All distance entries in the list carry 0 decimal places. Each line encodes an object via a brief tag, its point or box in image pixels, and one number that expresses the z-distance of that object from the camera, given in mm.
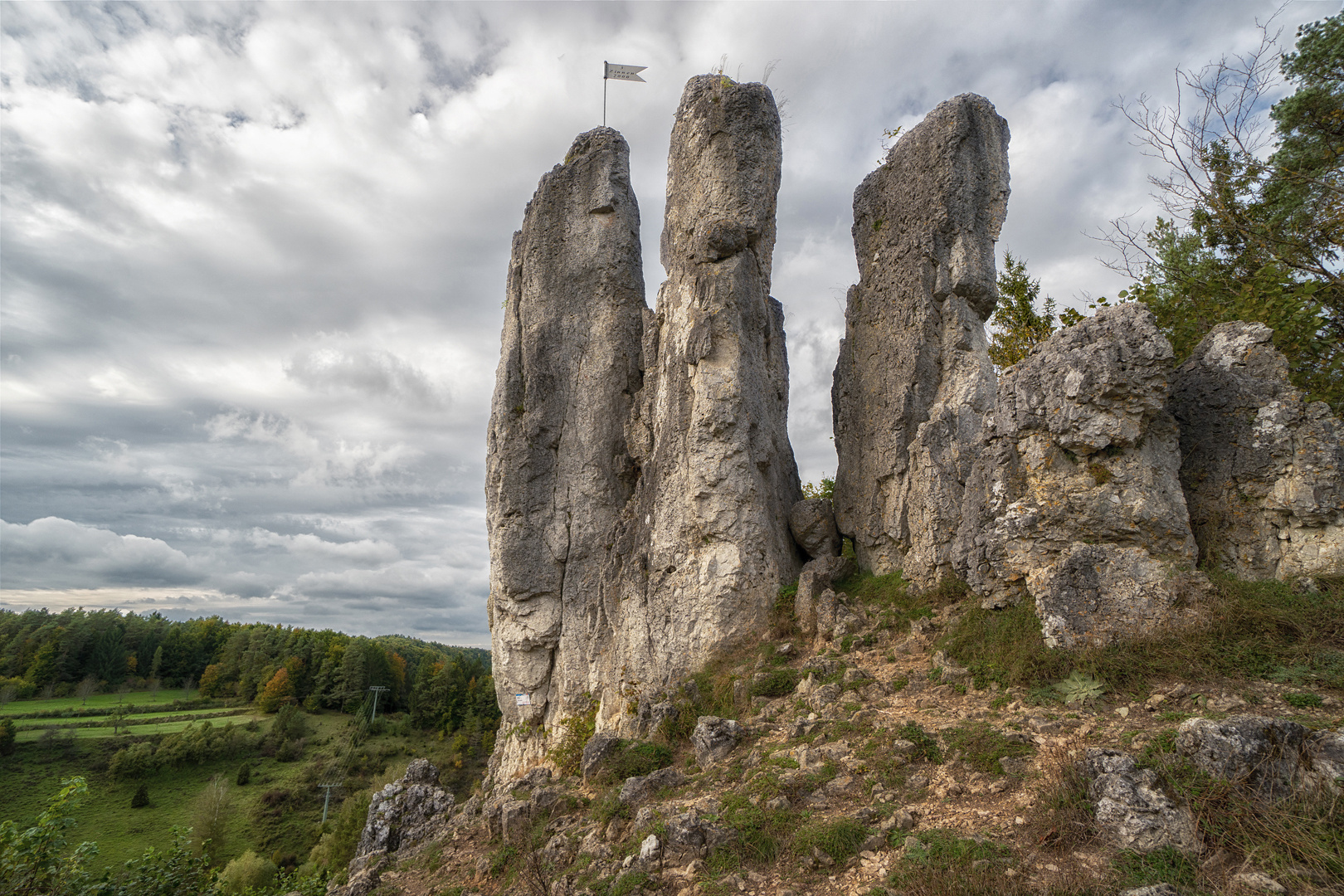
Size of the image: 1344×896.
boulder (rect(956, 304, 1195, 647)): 9227
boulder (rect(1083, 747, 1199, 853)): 5898
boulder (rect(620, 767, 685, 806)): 10188
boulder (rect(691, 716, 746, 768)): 10805
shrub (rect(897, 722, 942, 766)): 8395
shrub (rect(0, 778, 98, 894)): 9531
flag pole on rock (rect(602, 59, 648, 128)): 23969
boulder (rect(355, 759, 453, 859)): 14516
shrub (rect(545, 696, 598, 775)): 15141
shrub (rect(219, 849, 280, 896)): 28547
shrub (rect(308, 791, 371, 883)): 29219
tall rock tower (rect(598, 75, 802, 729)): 15008
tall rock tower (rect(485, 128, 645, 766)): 18906
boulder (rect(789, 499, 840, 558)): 16375
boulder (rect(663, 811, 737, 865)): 8086
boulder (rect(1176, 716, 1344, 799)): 5797
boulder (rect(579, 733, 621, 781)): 12164
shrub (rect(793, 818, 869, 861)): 7215
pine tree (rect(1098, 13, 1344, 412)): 11734
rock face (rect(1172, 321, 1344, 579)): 8984
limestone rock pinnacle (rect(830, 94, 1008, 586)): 14172
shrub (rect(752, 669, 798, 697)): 12336
